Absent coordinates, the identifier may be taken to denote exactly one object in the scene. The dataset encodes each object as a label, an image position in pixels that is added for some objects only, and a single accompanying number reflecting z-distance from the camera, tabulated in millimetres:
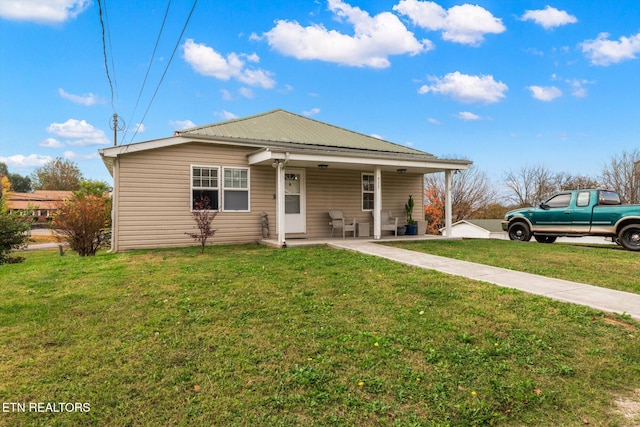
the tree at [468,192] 35750
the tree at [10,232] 10594
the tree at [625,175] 26641
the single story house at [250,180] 9359
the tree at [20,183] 52094
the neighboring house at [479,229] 26798
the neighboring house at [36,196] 43894
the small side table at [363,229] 11570
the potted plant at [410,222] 12352
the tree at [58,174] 46969
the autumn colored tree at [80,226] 9984
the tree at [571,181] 30377
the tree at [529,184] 34719
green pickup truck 9875
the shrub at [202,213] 8922
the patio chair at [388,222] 11641
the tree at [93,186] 20598
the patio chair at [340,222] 11258
